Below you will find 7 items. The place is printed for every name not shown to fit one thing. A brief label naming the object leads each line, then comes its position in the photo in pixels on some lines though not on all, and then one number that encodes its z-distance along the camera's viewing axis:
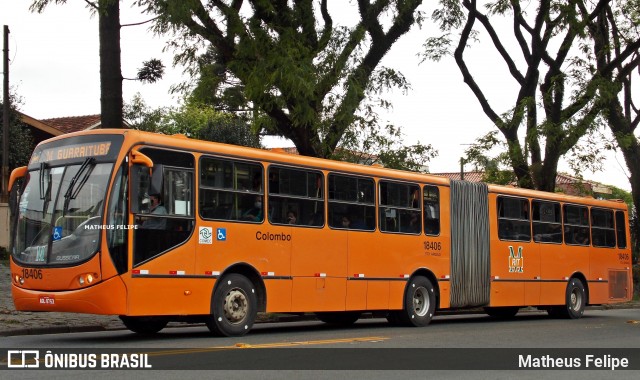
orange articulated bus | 12.62
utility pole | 31.19
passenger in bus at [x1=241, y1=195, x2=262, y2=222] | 14.49
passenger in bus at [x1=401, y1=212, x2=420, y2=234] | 18.20
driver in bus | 12.89
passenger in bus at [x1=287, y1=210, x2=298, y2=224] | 15.30
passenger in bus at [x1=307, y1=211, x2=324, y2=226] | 15.78
